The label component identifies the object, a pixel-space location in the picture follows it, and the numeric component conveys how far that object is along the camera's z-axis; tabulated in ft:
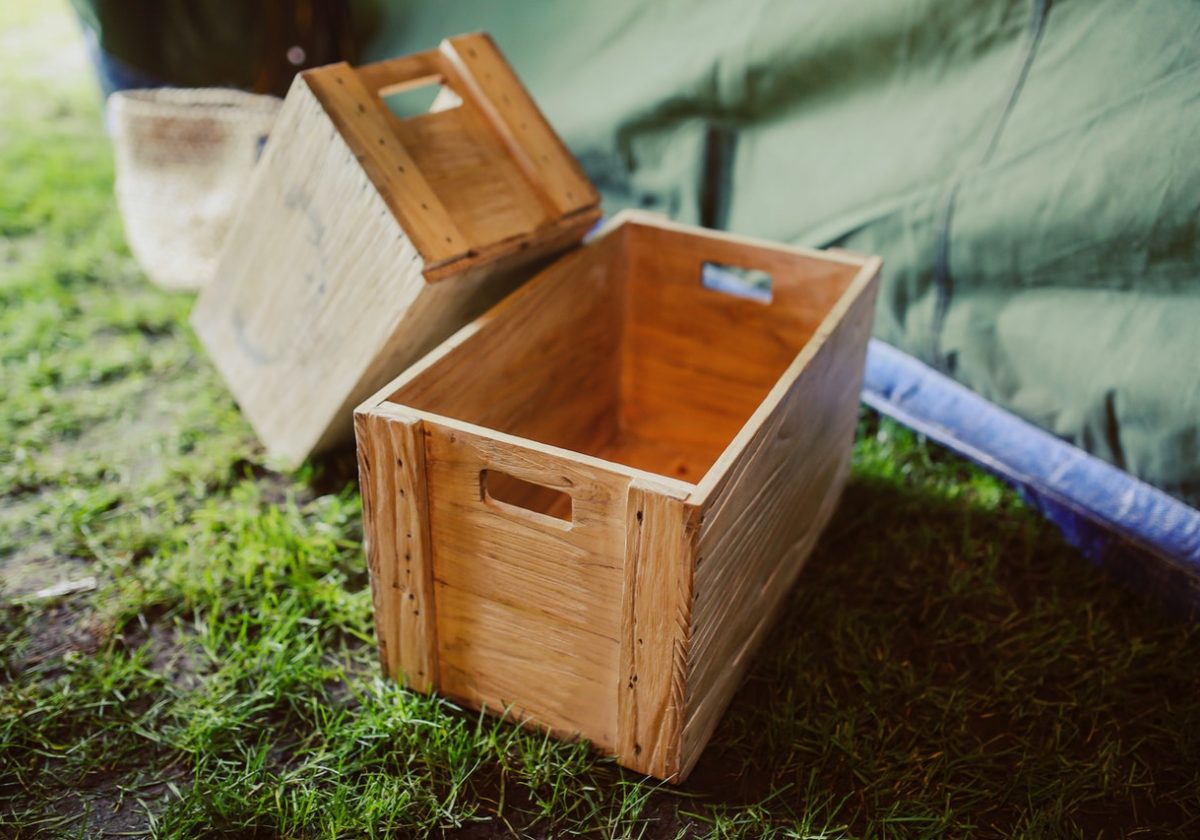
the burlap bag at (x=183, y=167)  7.31
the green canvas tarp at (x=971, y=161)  4.93
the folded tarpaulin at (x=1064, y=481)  5.10
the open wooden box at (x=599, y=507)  3.79
